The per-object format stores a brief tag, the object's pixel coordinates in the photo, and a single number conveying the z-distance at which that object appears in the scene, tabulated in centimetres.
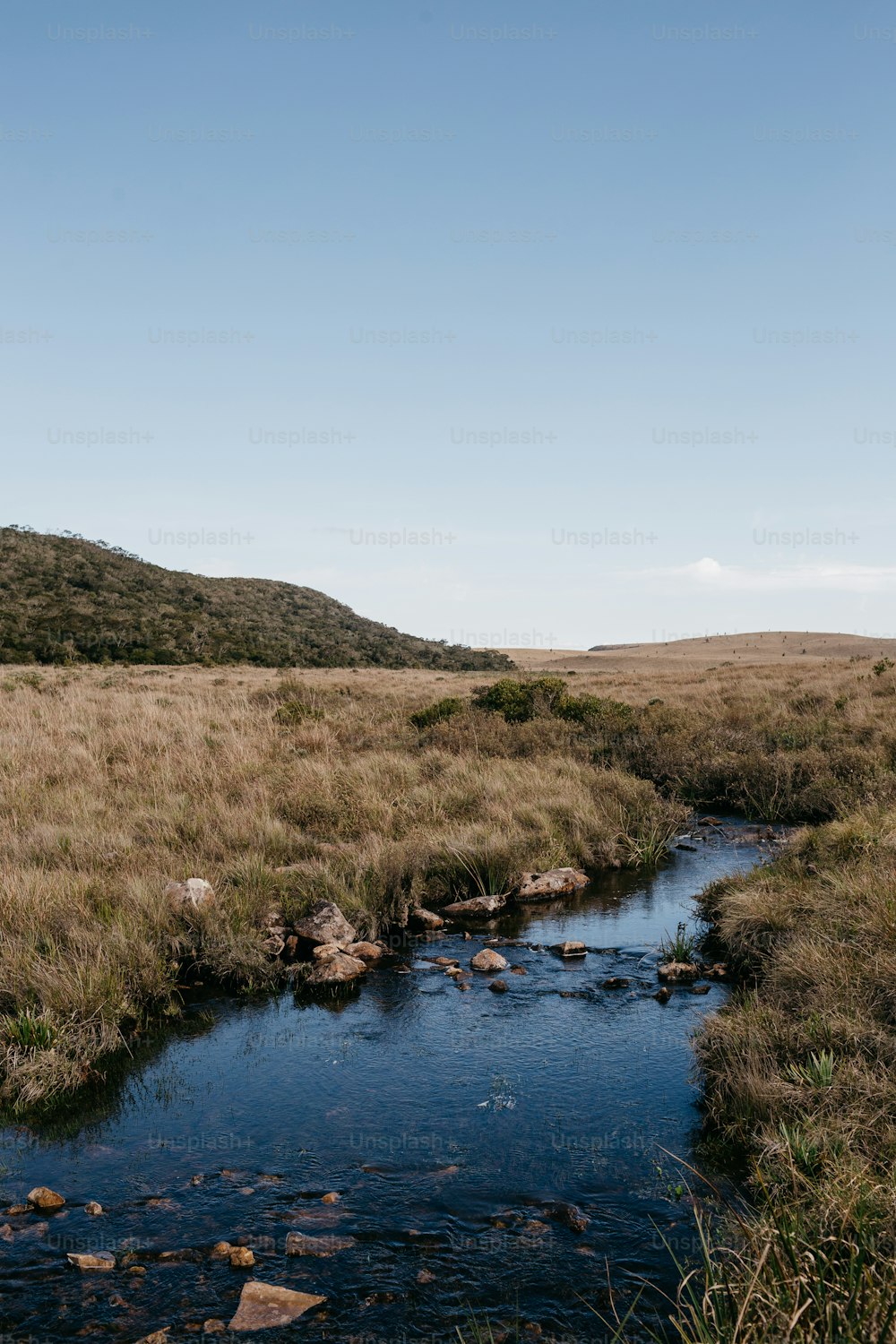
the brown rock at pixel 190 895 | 824
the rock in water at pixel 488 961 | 796
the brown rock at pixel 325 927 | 840
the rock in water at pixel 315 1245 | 427
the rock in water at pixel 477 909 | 962
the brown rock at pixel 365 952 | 827
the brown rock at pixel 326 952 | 802
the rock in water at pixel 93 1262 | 417
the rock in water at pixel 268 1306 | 381
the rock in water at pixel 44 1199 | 464
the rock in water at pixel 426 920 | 927
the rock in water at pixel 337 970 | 777
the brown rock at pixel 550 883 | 1021
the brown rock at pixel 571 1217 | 443
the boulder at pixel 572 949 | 836
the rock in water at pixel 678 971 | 773
